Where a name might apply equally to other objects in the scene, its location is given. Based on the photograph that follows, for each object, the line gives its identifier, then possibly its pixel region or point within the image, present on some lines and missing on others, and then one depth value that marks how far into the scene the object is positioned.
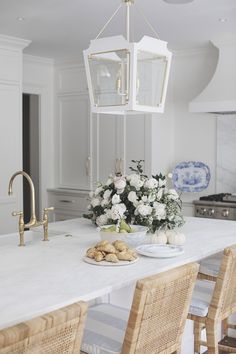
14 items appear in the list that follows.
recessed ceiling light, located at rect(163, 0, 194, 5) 3.63
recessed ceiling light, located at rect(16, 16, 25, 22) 4.24
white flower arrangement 2.87
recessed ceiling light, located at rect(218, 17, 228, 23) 4.15
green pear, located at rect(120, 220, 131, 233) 2.54
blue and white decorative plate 5.45
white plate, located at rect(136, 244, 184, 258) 2.28
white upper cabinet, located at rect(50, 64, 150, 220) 5.81
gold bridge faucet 2.59
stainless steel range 4.79
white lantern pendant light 2.46
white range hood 4.88
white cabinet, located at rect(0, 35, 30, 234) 5.23
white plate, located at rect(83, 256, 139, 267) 2.11
